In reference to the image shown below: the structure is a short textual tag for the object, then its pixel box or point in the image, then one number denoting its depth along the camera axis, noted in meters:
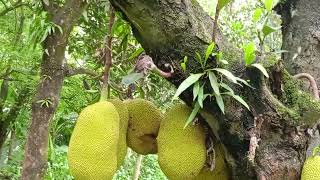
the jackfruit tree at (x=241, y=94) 0.85
